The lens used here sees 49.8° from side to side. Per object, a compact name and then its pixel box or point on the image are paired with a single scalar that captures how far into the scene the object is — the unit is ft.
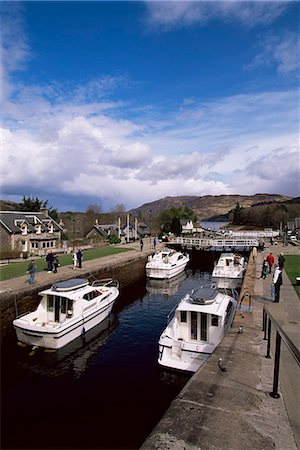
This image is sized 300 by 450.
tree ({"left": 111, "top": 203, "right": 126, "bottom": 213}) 349.43
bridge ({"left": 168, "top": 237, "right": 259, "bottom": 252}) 151.33
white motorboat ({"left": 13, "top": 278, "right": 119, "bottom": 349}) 44.91
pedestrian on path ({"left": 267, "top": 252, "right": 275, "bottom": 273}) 70.49
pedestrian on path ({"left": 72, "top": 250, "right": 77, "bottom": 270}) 77.94
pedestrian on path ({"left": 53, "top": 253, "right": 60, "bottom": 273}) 71.82
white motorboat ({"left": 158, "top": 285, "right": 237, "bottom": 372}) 38.04
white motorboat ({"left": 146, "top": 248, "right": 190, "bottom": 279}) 102.73
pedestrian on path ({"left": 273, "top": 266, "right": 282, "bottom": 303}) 45.14
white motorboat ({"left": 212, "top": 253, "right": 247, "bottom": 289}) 91.66
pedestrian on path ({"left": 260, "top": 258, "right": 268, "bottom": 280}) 68.95
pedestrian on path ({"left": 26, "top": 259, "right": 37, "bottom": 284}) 57.67
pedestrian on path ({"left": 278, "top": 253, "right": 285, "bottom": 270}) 57.96
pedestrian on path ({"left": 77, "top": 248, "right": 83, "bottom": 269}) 76.94
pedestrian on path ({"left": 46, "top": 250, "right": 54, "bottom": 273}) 71.31
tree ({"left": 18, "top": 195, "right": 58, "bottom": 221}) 184.80
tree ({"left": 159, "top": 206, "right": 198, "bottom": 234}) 259.56
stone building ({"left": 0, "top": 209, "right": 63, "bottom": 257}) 127.75
